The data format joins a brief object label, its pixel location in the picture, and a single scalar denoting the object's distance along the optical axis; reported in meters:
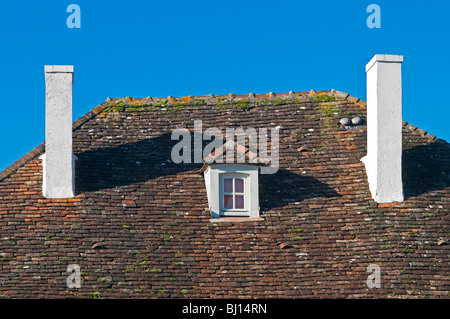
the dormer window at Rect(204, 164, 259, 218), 26.83
